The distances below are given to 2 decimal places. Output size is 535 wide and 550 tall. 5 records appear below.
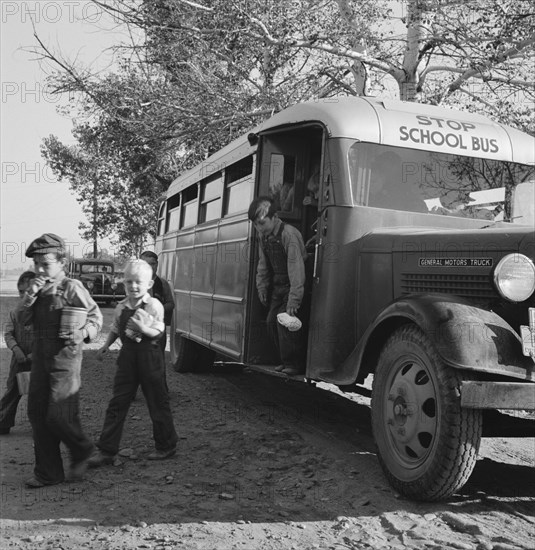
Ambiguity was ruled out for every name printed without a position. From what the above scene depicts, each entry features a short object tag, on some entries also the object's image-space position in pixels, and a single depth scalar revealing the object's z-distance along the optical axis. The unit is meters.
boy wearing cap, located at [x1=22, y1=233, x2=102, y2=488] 4.47
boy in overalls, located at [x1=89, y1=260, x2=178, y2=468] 5.02
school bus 3.94
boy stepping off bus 5.55
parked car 28.64
